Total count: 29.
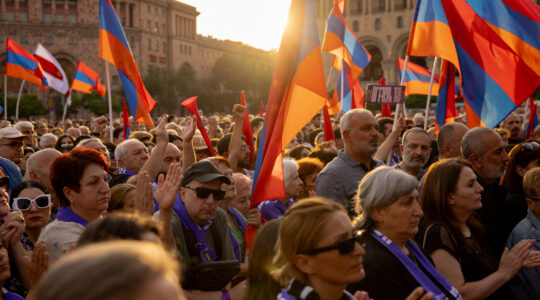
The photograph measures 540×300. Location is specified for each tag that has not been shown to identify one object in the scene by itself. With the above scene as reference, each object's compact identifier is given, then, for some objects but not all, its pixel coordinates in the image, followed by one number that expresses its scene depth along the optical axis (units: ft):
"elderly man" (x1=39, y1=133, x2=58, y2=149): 30.50
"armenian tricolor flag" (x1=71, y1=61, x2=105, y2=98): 58.08
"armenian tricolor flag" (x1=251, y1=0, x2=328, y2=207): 16.31
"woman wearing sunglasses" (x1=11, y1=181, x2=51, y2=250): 13.41
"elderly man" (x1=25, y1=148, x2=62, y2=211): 17.42
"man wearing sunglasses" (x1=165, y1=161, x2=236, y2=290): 12.02
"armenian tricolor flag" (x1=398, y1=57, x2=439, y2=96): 44.29
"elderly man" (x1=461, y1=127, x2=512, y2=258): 16.10
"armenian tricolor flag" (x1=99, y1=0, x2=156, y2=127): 28.30
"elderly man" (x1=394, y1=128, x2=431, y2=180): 19.47
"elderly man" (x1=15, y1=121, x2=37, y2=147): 29.91
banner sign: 24.07
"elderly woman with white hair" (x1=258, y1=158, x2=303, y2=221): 16.37
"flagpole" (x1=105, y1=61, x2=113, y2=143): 27.08
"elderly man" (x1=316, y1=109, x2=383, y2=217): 15.37
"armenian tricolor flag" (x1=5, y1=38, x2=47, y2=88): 52.80
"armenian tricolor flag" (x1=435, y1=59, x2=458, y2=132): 25.98
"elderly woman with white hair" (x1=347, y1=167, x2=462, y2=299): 10.59
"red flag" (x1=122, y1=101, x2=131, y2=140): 33.72
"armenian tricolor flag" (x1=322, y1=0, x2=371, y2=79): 31.35
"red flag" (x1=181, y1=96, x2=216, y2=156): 23.12
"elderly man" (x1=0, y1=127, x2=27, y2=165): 22.16
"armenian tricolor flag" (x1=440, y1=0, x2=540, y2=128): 22.03
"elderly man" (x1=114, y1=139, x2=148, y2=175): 19.84
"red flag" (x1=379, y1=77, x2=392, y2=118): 35.47
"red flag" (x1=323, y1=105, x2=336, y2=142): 26.41
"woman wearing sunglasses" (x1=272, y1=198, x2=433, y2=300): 8.37
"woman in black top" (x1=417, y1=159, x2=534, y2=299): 11.89
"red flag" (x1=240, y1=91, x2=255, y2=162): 24.43
